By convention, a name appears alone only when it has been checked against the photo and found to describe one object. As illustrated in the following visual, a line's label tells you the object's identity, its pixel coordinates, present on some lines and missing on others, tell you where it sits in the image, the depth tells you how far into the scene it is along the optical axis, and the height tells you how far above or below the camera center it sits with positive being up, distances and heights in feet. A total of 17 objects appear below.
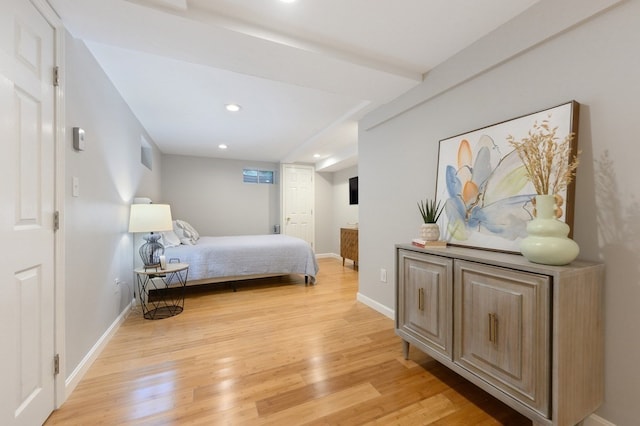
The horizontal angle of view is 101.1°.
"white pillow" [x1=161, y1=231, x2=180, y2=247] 11.95 -1.34
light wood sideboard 3.68 -1.88
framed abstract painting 4.59 +0.60
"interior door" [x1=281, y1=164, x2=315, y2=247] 19.67 +0.79
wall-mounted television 18.25 +1.51
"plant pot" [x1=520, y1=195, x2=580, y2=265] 3.87 -0.41
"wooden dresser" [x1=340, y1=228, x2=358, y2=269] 16.06 -2.08
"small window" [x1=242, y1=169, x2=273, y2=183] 19.70 +2.70
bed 11.51 -2.11
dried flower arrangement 4.21 +0.84
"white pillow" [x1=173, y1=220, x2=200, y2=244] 13.05 -1.12
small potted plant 6.38 -0.25
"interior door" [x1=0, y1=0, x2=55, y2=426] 3.56 -0.06
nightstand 9.13 -3.52
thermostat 5.40 +1.50
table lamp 8.70 -0.35
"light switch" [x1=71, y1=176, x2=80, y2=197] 5.34 +0.49
